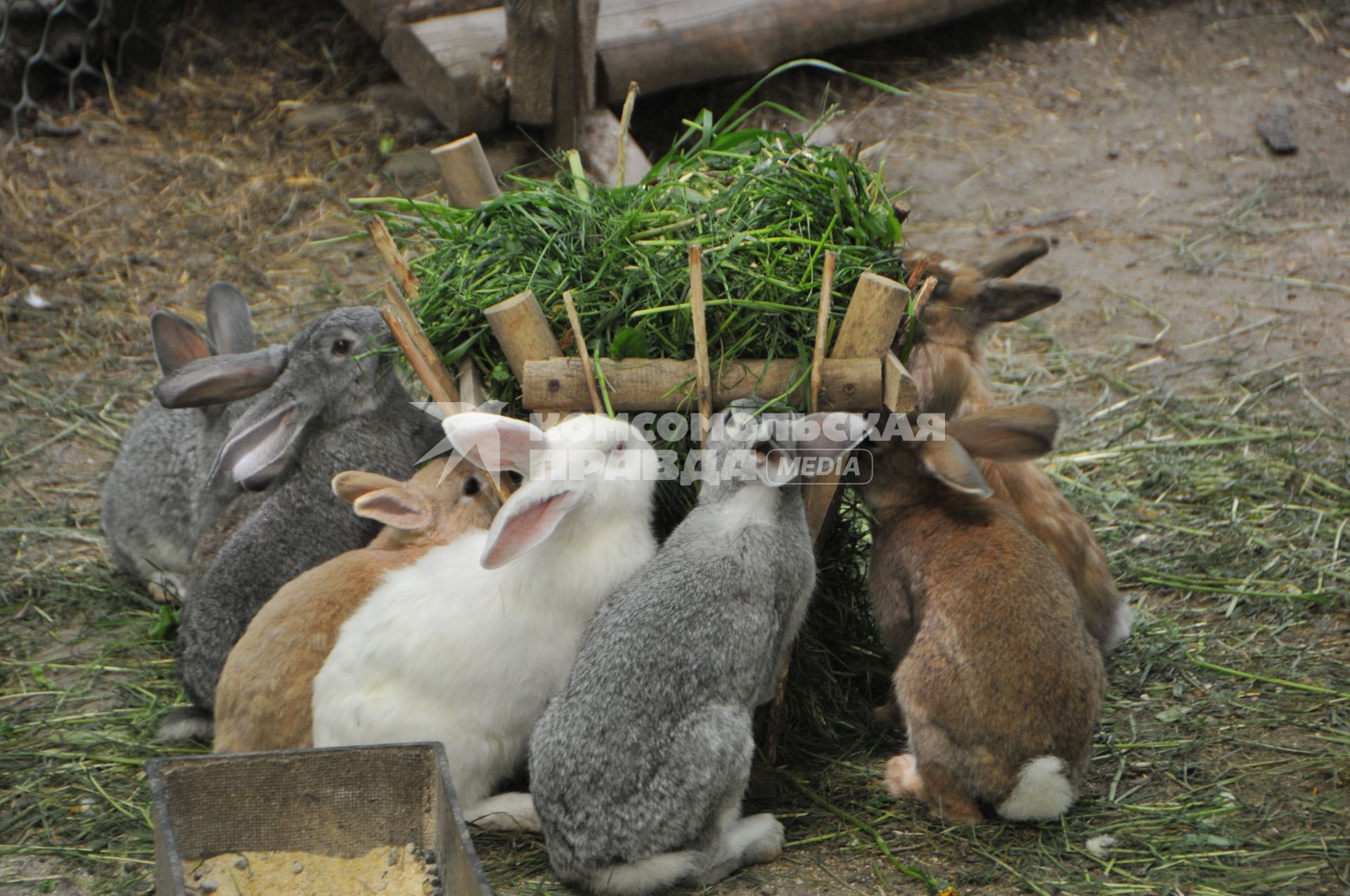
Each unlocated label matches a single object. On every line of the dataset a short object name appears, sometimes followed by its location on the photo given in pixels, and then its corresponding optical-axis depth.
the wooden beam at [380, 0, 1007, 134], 7.32
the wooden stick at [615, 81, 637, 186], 4.48
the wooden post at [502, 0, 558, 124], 6.85
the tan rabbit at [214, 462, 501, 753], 3.81
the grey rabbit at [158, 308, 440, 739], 4.41
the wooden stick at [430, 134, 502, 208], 4.59
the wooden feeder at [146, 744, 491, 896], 3.41
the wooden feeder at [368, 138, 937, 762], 3.72
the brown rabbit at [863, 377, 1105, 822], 3.66
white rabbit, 3.69
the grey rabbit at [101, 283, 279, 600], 5.26
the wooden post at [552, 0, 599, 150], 6.91
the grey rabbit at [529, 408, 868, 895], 3.40
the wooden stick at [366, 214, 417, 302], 4.14
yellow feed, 3.45
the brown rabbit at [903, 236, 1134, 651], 4.46
